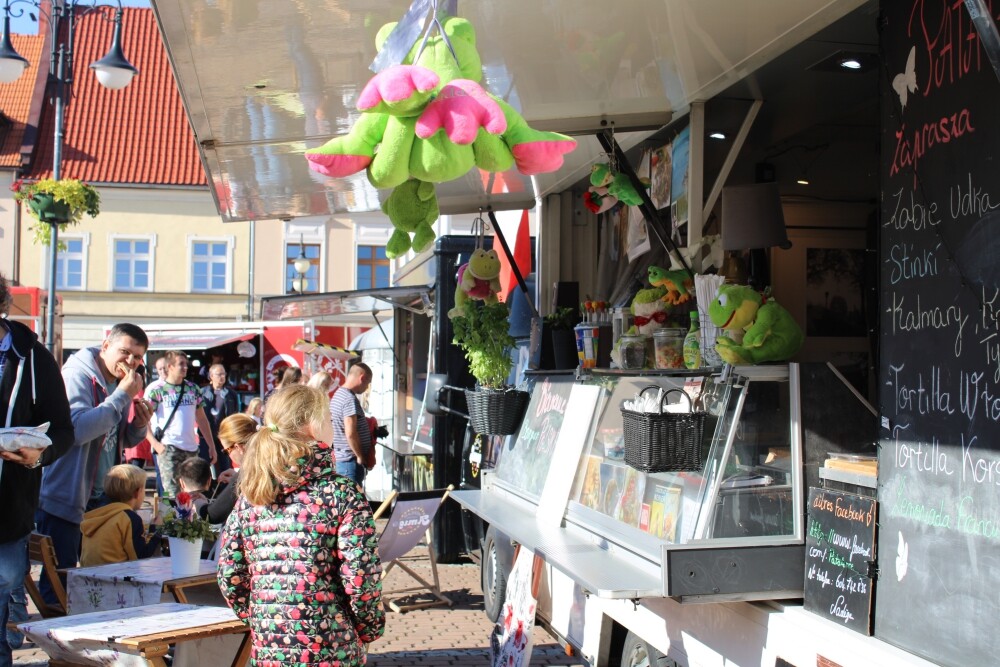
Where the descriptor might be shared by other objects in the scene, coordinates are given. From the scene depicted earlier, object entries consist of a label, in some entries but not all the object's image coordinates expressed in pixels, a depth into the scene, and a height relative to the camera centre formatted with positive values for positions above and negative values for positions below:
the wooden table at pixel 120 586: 4.59 -1.05
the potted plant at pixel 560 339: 6.62 +0.17
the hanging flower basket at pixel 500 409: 6.23 -0.28
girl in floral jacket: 3.16 -0.62
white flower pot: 4.69 -0.92
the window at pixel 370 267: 32.28 +3.02
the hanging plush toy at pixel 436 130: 2.59 +0.62
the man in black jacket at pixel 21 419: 4.08 -0.26
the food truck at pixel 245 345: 18.06 +0.26
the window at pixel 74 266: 31.02 +2.78
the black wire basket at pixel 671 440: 3.73 -0.27
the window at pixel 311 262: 31.83 +3.09
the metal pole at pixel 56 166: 12.21 +2.53
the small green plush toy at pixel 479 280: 6.95 +0.58
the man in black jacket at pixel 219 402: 11.61 -0.50
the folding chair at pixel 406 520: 6.35 -1.01
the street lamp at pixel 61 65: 10.80 +3.19
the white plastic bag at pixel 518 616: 4.68 -1.19
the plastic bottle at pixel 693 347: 4.59 +0.09
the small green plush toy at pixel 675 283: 5.10 +0.42
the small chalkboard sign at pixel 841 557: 3.07 -0.59
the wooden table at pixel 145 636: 3.56 -1.01
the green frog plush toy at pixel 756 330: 3.91 +0.15
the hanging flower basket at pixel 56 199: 12.68 +2.00
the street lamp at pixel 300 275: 25.89 +2.33
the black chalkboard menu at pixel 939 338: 2.65 +0.09
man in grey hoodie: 5.15 -0.31
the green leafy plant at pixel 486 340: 6.58 +0.16
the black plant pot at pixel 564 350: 6.60 +0.10
